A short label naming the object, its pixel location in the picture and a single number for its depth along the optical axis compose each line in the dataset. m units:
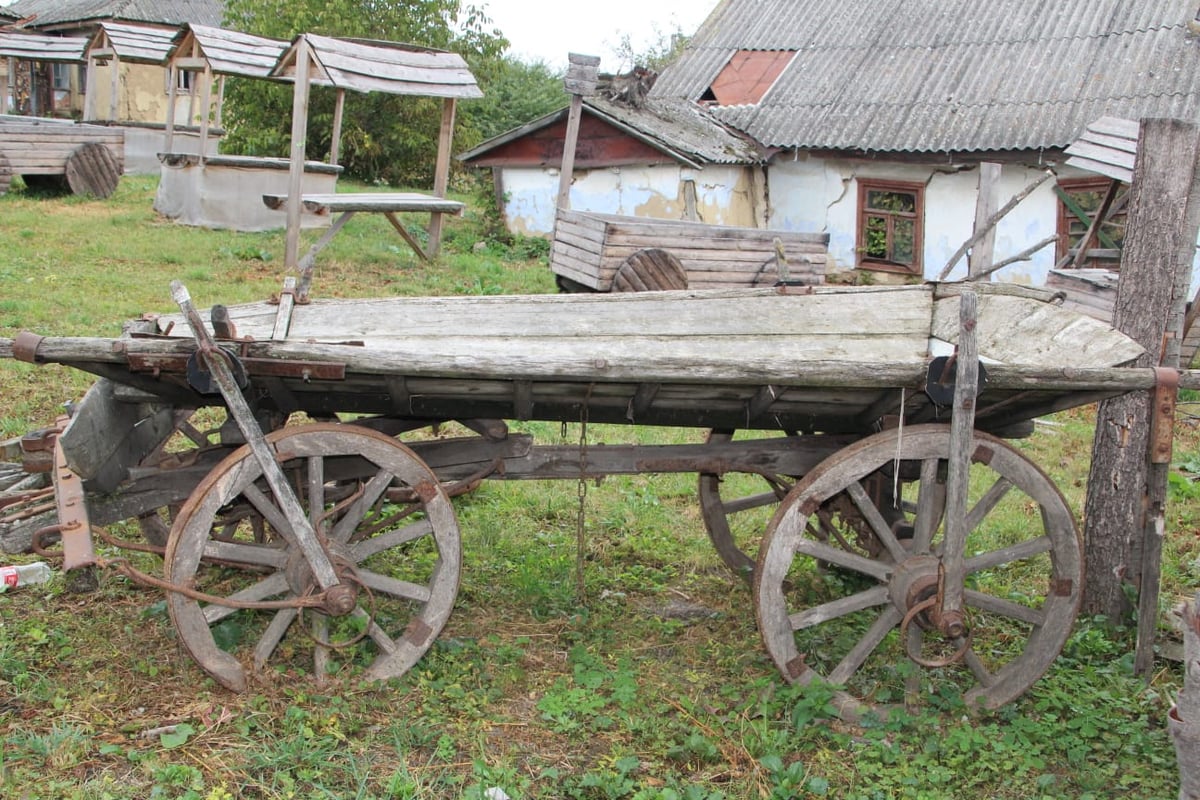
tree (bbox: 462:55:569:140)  27.41
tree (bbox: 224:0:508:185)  20.36
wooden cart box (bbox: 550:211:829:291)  10.49
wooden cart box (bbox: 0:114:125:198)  14.81
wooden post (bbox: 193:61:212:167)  13.67
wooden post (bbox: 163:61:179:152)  14.76
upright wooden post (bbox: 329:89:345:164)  13.24
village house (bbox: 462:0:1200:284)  13.53
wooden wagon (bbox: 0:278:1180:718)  3.35
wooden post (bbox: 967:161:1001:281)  8.17
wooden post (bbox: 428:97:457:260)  12.47
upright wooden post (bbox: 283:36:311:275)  10.85
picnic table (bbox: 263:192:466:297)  10.70
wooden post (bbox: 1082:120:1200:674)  4.30
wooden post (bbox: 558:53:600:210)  11.65
